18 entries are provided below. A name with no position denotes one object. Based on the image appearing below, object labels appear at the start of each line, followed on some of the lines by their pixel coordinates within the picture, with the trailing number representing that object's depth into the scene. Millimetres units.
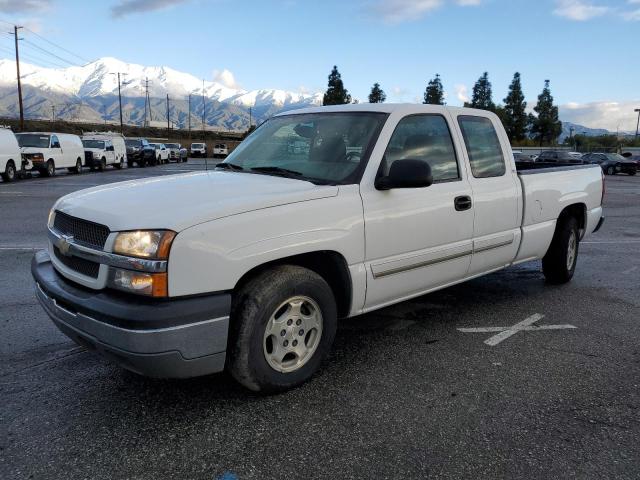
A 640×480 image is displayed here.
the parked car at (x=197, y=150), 60469
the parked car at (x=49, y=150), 23609
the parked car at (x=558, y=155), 36159
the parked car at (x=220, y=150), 57938
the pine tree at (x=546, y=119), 65875
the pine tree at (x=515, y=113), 65375
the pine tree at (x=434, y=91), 69688
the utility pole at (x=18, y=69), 46481
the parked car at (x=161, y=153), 41188
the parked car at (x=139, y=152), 37219
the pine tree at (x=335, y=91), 66688
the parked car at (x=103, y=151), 30250
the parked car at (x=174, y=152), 47094
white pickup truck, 2787
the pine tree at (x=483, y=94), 69312
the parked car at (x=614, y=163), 37094
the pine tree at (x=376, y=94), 69312
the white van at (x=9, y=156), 19984
